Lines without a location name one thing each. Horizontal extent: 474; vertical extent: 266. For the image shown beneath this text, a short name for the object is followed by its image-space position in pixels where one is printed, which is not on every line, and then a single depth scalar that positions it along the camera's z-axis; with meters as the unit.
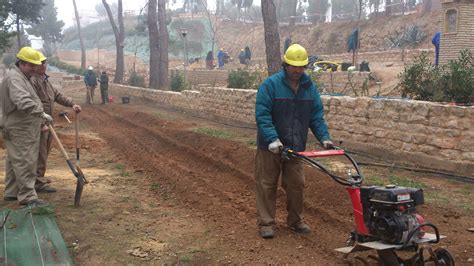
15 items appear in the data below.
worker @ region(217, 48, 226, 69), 37.53
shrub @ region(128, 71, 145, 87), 30.92
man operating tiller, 5.13
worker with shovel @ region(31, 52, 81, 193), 7.16
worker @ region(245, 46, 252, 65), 37.50
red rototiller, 4.00
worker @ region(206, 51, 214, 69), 38.98
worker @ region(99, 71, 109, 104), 24.36
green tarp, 4.67
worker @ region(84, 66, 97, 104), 24.85
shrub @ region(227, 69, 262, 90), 16.39
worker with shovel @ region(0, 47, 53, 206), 6.36
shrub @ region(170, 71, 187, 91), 23.05
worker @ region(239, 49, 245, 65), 38.25
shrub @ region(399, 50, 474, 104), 8.63
